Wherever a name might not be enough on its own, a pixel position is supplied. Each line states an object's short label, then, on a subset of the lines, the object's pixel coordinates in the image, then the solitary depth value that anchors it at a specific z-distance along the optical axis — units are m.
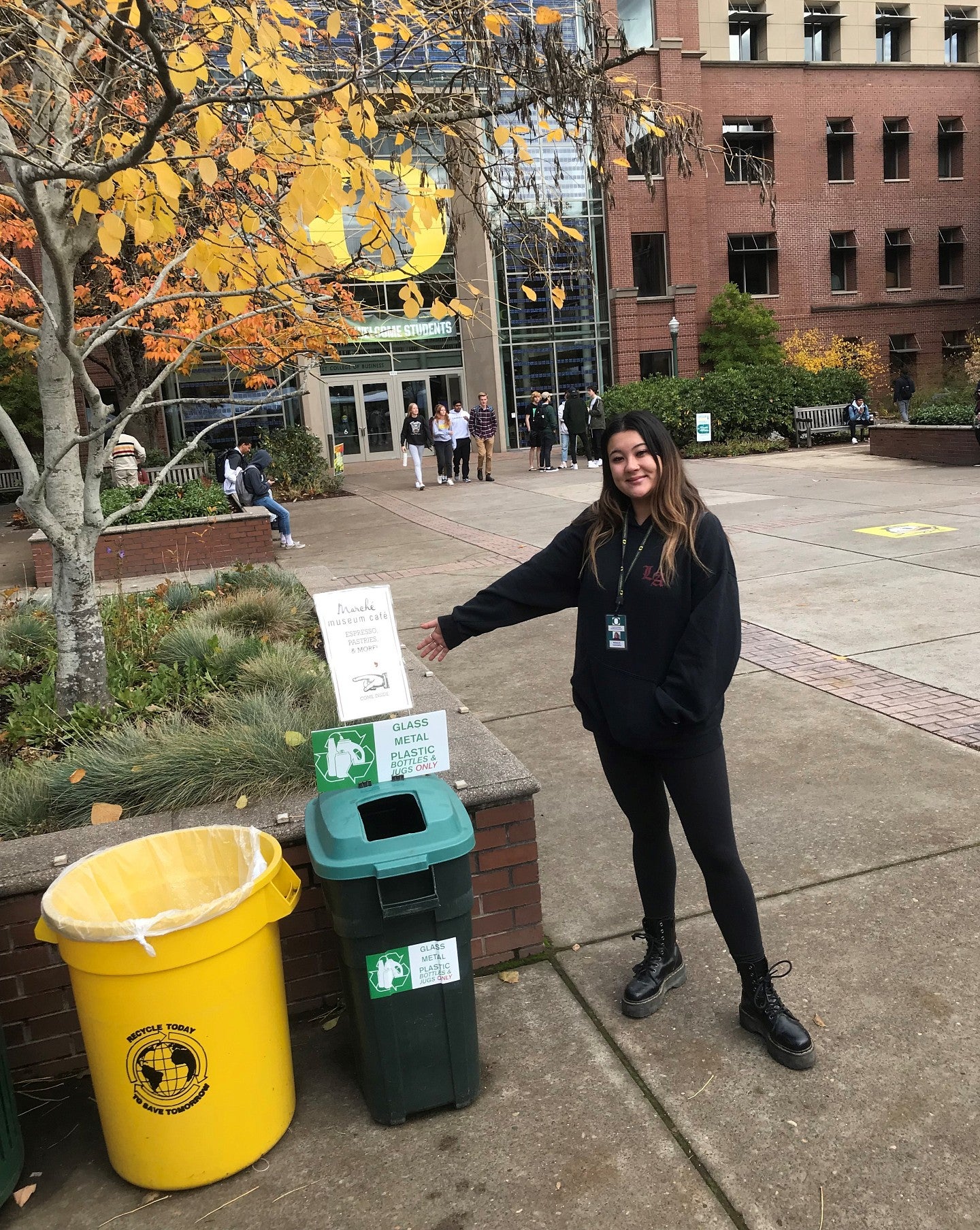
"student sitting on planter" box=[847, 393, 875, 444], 24.34
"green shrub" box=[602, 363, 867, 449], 24.19
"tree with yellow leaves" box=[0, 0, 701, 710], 3.50
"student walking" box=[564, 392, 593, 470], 22.83
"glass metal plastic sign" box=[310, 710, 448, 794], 3.01
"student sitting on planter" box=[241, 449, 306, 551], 13.16
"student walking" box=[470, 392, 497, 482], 21.27
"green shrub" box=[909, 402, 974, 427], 18.36
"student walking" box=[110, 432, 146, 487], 15.04
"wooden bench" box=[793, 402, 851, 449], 24.45
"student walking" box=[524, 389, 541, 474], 22.64
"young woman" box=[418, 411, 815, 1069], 2.95
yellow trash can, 2.51
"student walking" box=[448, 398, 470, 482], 21.25
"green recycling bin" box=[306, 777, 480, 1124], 2.68
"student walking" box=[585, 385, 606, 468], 22.91
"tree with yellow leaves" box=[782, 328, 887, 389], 31.50
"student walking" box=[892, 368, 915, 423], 26.34
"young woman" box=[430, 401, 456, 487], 20.91
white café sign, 3.21
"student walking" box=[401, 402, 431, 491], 21.33
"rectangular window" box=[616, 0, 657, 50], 30.81
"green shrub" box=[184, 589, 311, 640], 7.01
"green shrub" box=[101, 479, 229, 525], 13.34
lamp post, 28.23
